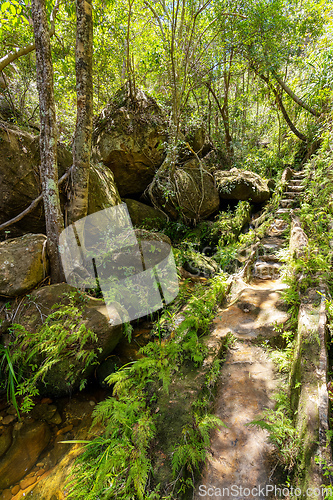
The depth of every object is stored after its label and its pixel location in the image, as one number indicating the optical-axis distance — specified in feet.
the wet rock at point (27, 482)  9.37
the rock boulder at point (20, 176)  16.92
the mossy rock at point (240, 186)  31.40
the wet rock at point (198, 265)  22.55
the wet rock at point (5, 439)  10.47
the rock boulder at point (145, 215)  26.48
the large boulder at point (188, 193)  27.76
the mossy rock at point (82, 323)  12.71
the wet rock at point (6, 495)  8.97
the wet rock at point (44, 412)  11.91
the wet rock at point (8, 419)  11.45
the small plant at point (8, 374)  11.44
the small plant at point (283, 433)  6.42
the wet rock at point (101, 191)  20.29
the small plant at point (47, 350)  12.17
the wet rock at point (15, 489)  9.16
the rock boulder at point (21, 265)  14.19
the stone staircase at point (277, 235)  20.99
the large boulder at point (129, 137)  25.73
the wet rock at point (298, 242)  14.47
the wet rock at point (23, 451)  9.71
